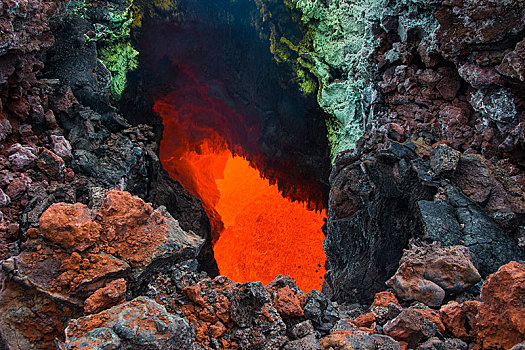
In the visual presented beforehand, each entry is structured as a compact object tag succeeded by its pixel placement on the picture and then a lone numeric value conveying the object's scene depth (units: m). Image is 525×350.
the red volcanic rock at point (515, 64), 2.93
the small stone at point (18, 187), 2.88
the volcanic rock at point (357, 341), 2.01
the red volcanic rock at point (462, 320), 2.11
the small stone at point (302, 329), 2.38
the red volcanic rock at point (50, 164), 3.27
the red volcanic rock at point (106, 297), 1.98
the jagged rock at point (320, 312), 2.58
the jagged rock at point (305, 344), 2.20
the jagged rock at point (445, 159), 3.42
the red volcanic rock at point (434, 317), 2.20
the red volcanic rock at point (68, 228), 2.22
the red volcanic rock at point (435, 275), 2.78
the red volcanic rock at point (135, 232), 2.44
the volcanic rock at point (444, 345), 1.99
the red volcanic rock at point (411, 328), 2.12
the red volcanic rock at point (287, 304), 2.53
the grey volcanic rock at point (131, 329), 1.63
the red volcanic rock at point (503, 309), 1.79
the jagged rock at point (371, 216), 3.92
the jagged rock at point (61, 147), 3.58
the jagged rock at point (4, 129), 3.11
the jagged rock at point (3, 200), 2.79
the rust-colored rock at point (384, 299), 2.85
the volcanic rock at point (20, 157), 3.09
